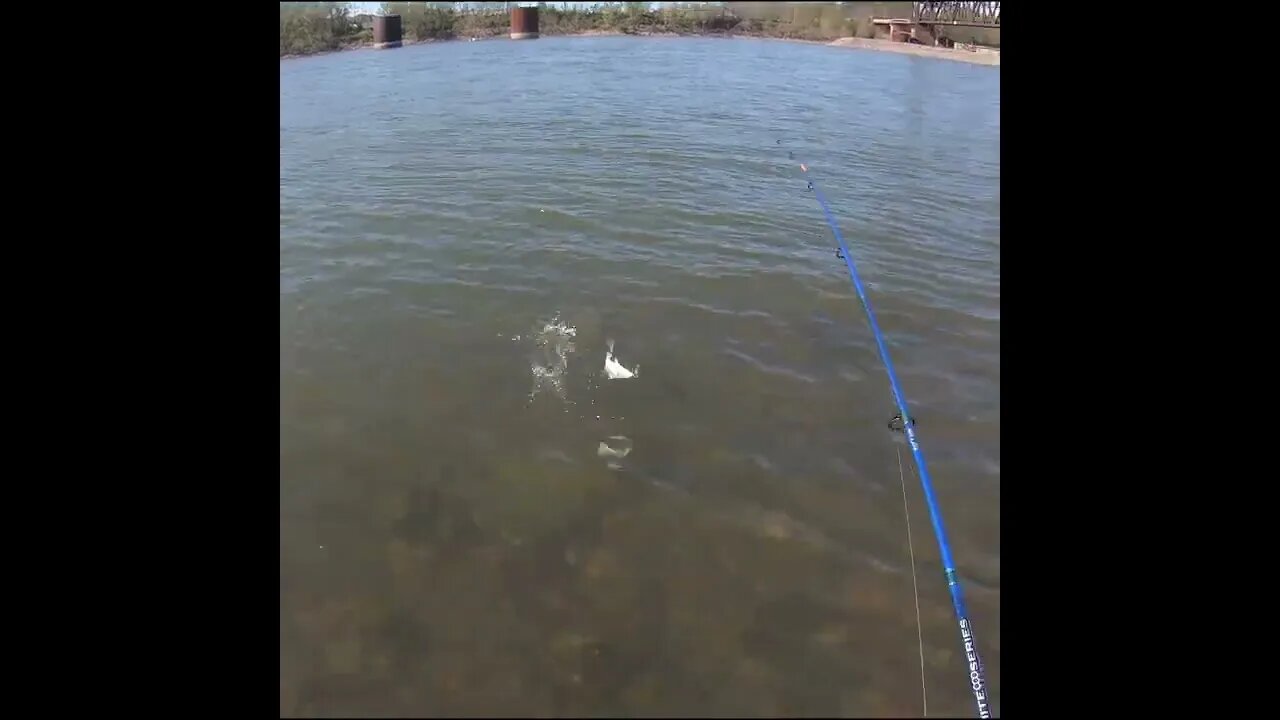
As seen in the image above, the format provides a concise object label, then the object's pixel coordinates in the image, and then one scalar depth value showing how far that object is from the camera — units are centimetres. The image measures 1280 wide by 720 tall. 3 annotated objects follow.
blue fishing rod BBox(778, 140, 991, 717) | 417
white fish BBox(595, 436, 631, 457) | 606
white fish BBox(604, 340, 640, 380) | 718
